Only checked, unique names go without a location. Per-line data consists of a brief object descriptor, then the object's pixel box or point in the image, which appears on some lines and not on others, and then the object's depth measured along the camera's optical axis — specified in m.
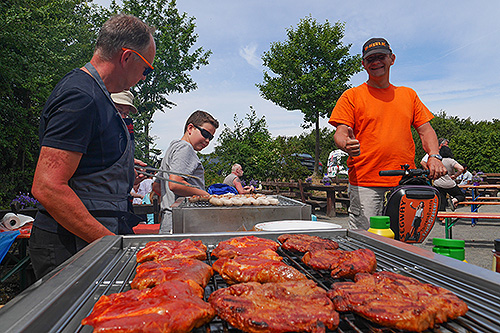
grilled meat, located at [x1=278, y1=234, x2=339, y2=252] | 1.54
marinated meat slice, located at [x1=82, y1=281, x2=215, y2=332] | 0.80
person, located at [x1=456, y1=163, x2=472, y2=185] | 14.17
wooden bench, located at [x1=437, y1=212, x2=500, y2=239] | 6.54
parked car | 16.20
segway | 2.23
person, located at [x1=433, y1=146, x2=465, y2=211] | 10.23
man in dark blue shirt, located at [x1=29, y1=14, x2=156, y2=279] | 1.67
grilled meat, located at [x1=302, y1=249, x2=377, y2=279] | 1.27
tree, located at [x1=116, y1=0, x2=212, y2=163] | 20.83
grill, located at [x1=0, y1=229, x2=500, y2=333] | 0.80
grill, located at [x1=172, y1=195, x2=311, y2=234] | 2.72
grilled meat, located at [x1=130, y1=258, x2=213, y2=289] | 1.14
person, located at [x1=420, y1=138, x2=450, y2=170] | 10.40
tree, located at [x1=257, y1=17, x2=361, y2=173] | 24.40
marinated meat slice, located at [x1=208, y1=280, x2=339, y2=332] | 0.85
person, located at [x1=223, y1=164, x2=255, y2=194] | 6.59
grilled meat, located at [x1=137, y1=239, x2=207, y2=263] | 1.45
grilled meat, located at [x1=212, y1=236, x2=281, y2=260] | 1.48
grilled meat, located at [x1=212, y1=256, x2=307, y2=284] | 1.23
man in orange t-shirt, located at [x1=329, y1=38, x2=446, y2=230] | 3.13
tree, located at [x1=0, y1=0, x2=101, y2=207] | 9.17
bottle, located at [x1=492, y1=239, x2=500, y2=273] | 1.41
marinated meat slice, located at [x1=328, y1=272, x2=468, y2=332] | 0.87
